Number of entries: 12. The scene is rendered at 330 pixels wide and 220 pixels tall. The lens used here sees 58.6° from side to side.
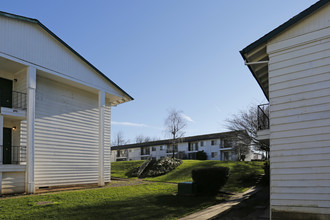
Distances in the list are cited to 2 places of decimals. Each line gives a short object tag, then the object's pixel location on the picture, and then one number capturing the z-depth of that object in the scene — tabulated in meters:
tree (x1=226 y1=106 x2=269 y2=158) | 27.09
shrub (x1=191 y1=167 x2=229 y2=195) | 16.20
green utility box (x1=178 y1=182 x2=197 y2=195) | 15.70
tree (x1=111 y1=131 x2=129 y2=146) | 99.62
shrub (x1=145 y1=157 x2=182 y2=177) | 27.80
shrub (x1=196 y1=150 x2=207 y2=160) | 50.02
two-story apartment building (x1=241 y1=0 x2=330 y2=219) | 8.64
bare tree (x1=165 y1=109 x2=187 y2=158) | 40.16
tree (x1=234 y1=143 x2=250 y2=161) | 29.20
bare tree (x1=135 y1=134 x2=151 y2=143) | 101.81
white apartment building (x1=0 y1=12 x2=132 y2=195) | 14.17
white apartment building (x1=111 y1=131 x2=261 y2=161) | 51.38
